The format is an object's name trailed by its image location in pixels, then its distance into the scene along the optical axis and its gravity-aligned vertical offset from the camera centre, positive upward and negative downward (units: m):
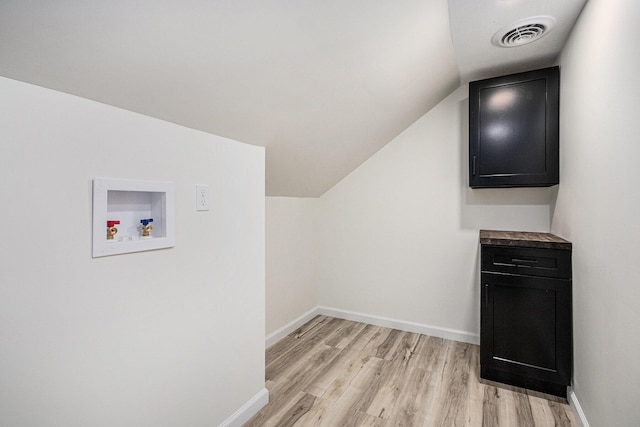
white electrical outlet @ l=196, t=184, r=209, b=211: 1.42 +0.07
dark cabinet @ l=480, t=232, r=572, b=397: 1.86 -0.65
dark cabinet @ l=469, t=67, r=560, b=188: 2.08 +0.58
